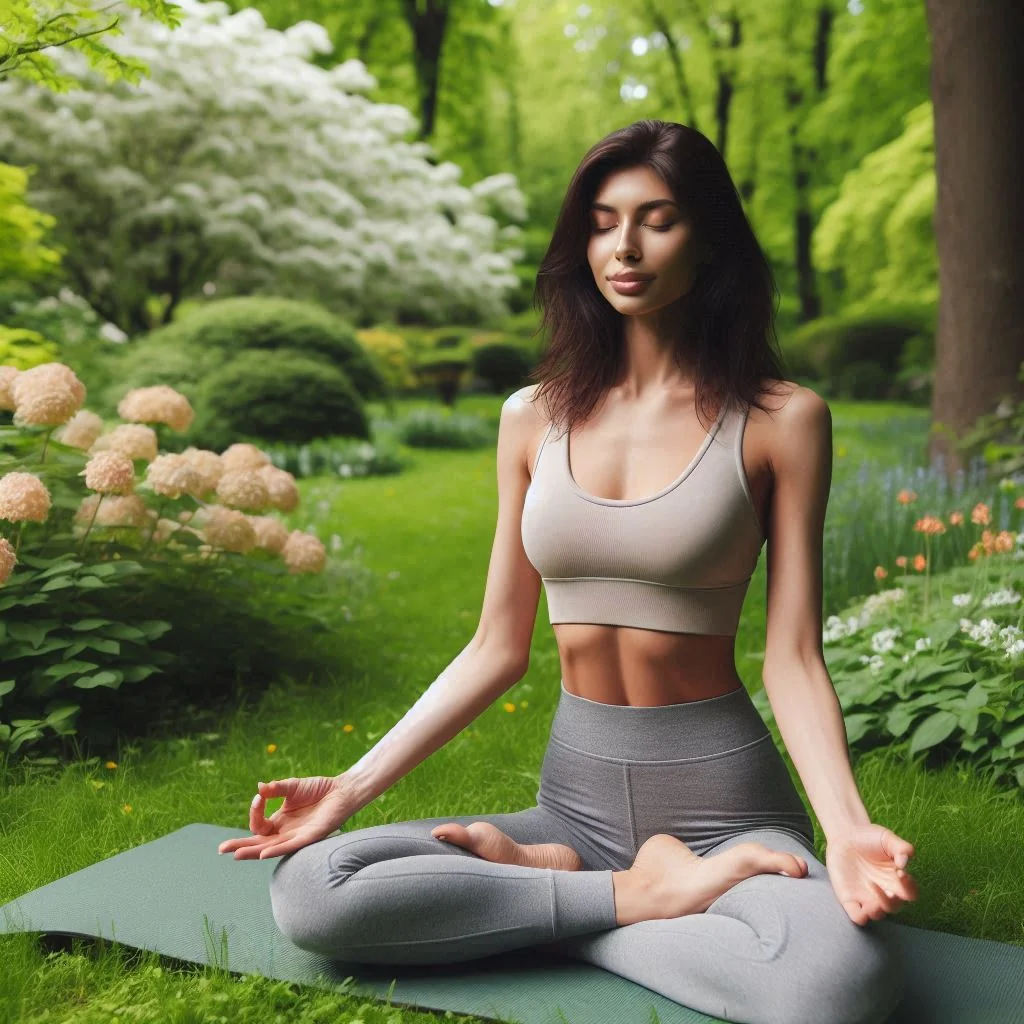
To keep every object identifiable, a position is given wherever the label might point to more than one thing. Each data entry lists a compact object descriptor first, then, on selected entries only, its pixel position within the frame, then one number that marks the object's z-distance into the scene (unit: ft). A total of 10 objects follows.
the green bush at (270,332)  35.53
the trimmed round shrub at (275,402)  33.42
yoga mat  7.14
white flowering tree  38.27
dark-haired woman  7.19
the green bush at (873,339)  57.00
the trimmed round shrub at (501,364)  59.11
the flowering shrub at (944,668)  11.71
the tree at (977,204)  21.18
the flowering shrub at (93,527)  12.04
